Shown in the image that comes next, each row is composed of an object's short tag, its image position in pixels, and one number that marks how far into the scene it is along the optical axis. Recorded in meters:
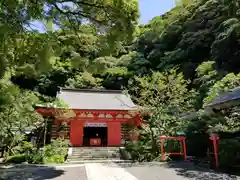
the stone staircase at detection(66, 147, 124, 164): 11.55
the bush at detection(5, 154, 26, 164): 10.48
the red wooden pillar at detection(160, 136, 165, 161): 9.12
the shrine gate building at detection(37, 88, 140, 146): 13.15
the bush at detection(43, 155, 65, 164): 10.09
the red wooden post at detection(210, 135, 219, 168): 6.45
